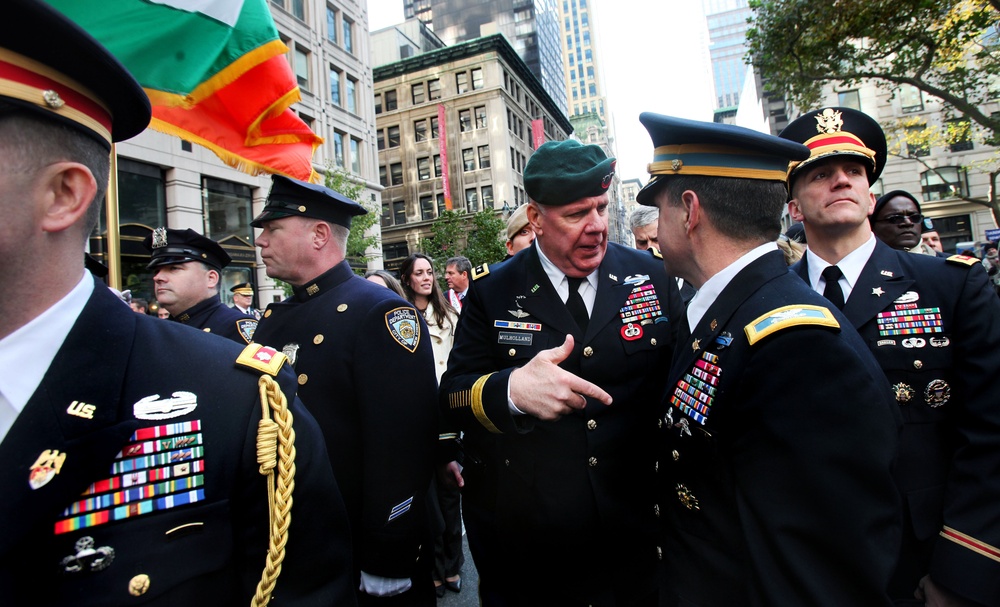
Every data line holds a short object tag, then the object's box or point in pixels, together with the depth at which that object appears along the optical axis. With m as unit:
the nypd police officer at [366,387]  2.39
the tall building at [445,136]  43.03
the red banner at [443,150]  38.63
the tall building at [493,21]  64.31
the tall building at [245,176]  16.38
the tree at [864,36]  8.70
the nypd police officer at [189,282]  4.17
